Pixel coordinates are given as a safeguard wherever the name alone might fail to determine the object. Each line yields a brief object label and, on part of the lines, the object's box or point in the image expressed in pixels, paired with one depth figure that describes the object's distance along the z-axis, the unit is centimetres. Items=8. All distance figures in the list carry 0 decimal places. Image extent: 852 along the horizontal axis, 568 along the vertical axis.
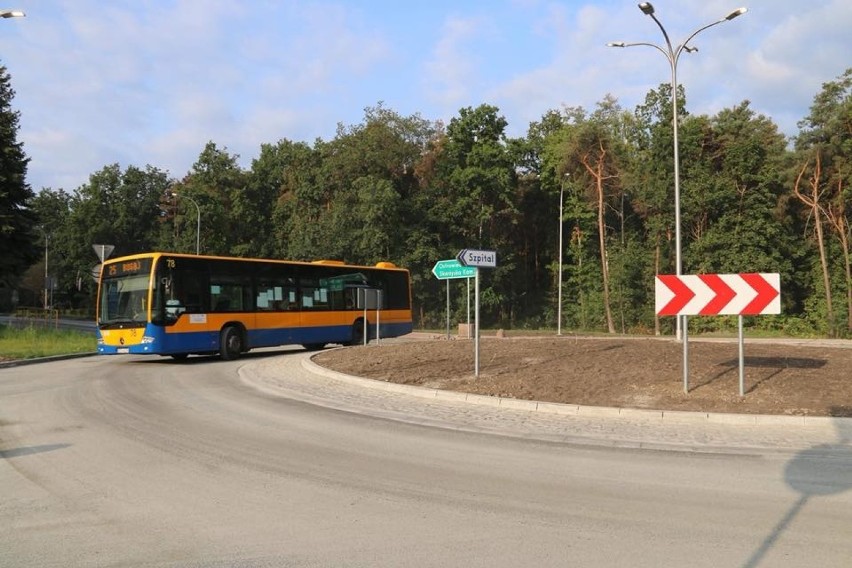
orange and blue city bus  1842
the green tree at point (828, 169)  4466
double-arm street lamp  2198
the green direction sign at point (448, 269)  2456
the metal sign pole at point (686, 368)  1129
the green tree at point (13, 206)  3509
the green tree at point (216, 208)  6431
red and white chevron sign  1073
